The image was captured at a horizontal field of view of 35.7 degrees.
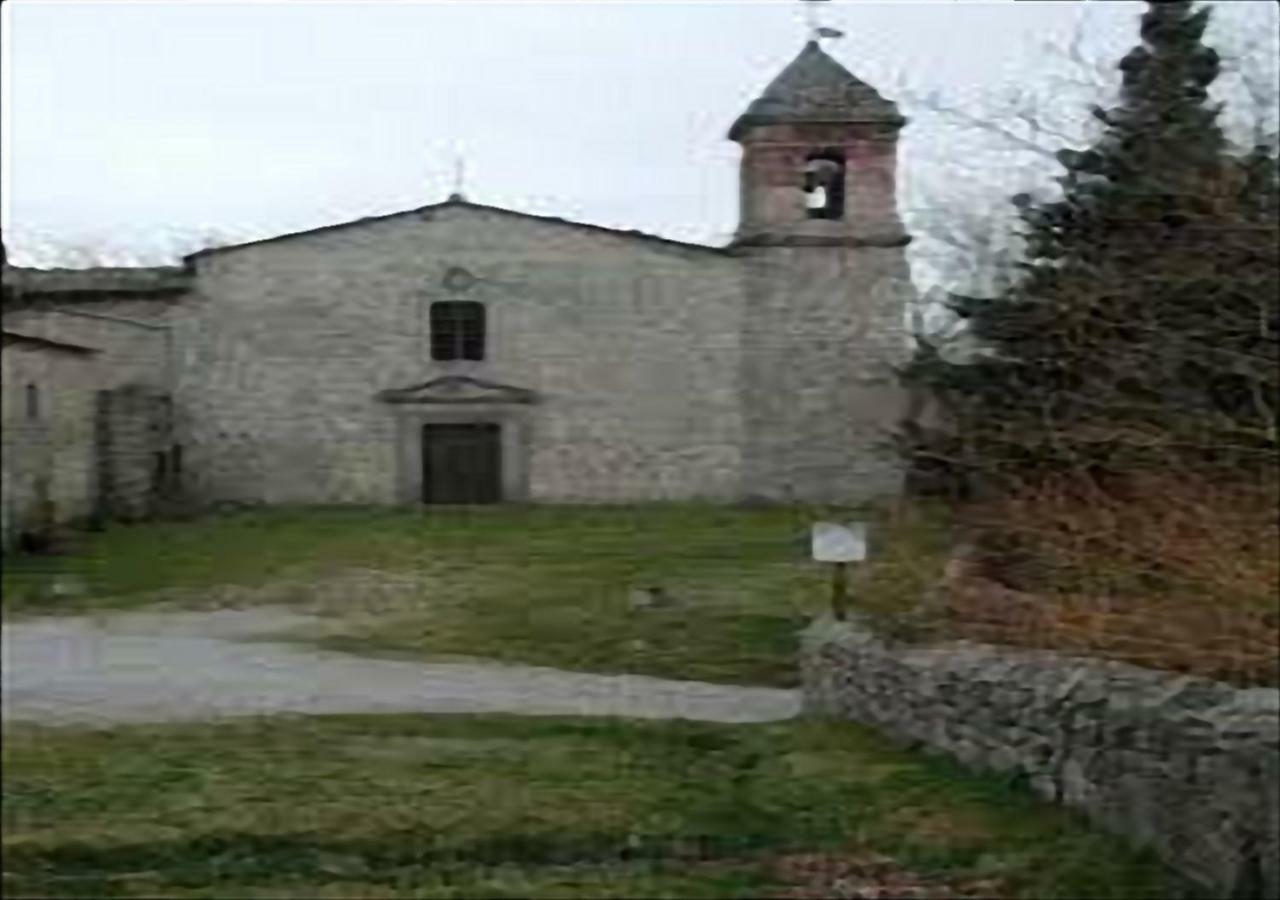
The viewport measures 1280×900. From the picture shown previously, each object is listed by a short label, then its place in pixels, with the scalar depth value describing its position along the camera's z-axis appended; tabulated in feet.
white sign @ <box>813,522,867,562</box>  30.19
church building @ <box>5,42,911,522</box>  83.46
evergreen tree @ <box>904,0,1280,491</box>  29.11
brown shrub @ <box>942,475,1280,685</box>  21.49
